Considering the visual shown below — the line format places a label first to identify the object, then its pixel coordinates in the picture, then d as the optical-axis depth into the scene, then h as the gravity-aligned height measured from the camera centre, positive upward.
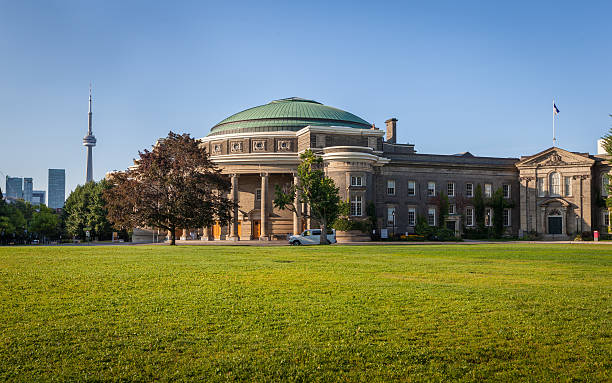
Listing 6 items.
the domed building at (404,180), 73.62 +5.04
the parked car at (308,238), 55.31 -2.36
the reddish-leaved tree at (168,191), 51.53 +2.20
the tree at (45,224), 100.75 -1.86
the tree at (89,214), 89.25 -0.01
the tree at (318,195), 54.56 +1.98
